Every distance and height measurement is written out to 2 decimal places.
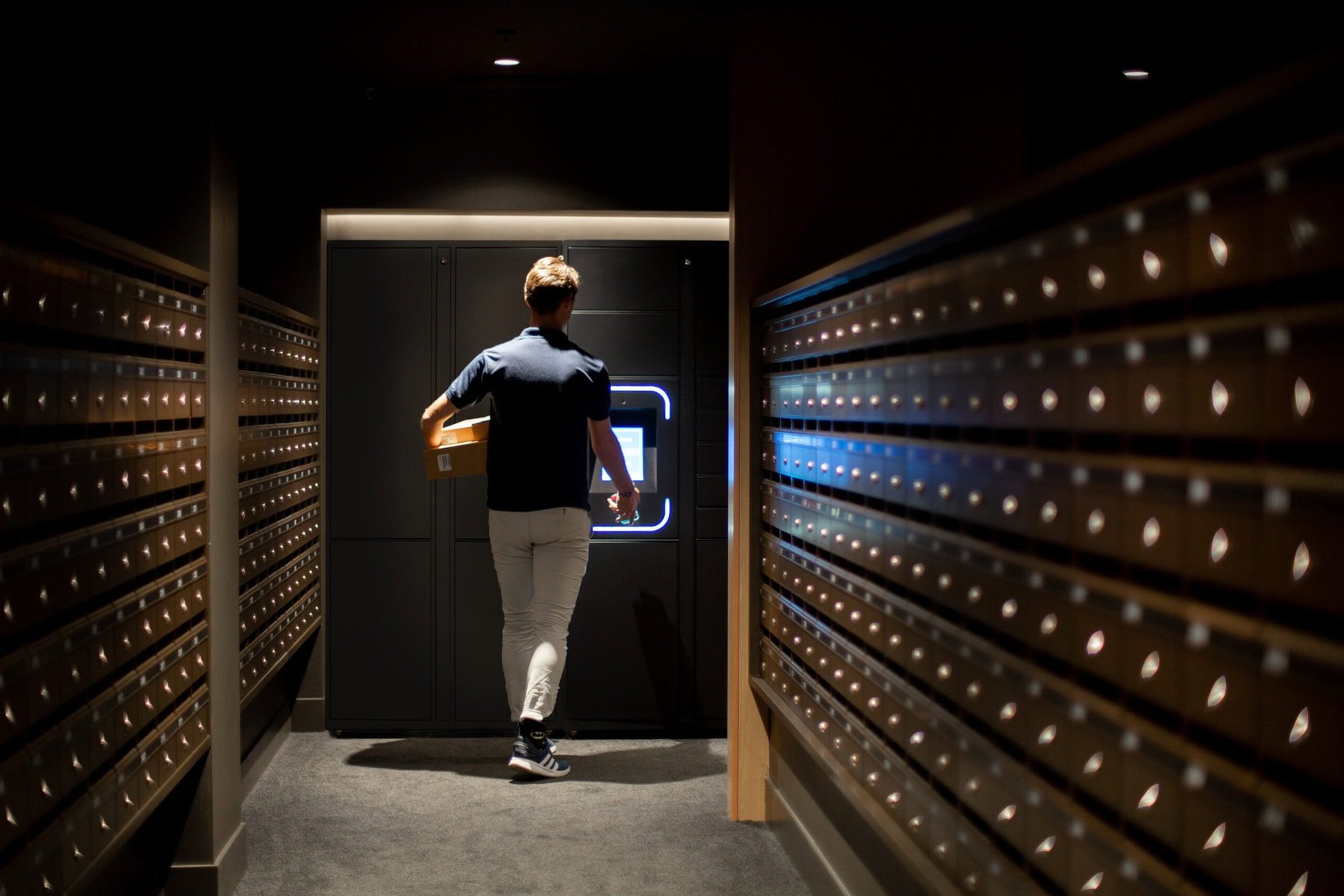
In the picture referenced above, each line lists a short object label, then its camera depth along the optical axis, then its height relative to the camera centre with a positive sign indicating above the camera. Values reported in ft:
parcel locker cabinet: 16.90 -1.31
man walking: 14.40 -0.79
